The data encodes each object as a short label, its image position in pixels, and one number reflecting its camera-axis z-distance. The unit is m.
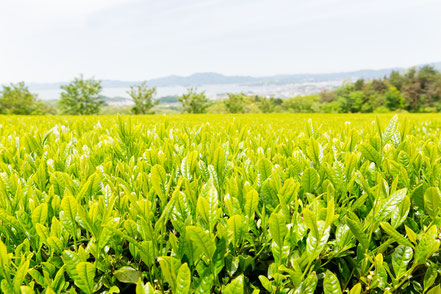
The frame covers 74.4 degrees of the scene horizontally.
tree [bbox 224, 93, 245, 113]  77.22
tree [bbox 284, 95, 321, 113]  116.88
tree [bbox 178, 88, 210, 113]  61.06
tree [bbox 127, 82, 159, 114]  60.81
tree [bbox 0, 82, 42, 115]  58.31
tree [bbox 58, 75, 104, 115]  63.64
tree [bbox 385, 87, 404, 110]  91.94
